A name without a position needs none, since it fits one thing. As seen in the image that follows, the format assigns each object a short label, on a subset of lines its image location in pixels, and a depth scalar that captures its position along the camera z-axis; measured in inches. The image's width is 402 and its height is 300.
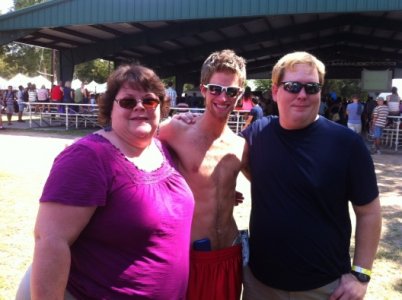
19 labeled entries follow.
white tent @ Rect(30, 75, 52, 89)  1183.6
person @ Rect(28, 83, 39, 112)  658.2
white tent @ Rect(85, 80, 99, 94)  1299.2
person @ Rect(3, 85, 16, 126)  620.3
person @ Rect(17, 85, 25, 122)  701.3
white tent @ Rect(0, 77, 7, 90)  1224.4
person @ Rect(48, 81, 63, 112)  625.3
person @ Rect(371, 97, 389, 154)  438.0
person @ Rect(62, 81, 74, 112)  615.8
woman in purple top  57.1
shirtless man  83.9
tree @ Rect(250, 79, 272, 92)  1930.9
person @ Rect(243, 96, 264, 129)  378.3
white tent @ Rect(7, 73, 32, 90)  1235.2
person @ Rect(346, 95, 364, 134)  463.5
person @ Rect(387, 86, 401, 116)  532.4
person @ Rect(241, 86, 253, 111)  459.8
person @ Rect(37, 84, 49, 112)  649.6
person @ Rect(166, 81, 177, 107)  557.6
